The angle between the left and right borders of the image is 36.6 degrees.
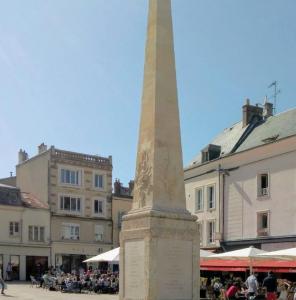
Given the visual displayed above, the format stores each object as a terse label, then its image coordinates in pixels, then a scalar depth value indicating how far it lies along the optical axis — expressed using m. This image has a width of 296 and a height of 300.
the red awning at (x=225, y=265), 22.07
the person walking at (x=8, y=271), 33.59
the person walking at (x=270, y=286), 14.09
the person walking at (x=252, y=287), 16.09
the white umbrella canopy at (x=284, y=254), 15.45
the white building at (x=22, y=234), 34.65
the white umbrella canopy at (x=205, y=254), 19.43
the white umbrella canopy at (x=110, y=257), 19.42
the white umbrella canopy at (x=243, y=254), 17.46
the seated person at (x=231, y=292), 15.56
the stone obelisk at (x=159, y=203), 10.20
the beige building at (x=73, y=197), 37.42
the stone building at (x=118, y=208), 40.37
